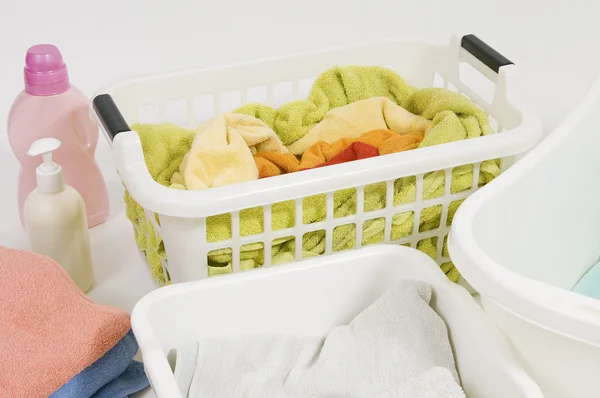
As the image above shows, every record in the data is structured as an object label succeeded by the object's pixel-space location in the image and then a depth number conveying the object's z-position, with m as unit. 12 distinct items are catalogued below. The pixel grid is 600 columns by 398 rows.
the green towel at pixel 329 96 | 1.81
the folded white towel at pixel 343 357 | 1.47
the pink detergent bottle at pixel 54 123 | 1.74
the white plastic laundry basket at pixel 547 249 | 1.37
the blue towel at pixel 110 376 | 1.52
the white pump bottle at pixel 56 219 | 1.69
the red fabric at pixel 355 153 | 1.70
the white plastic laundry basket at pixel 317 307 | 1.43
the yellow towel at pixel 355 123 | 1.80
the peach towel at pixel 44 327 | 1.49
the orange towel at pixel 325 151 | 1.71
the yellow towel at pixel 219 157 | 1.62
